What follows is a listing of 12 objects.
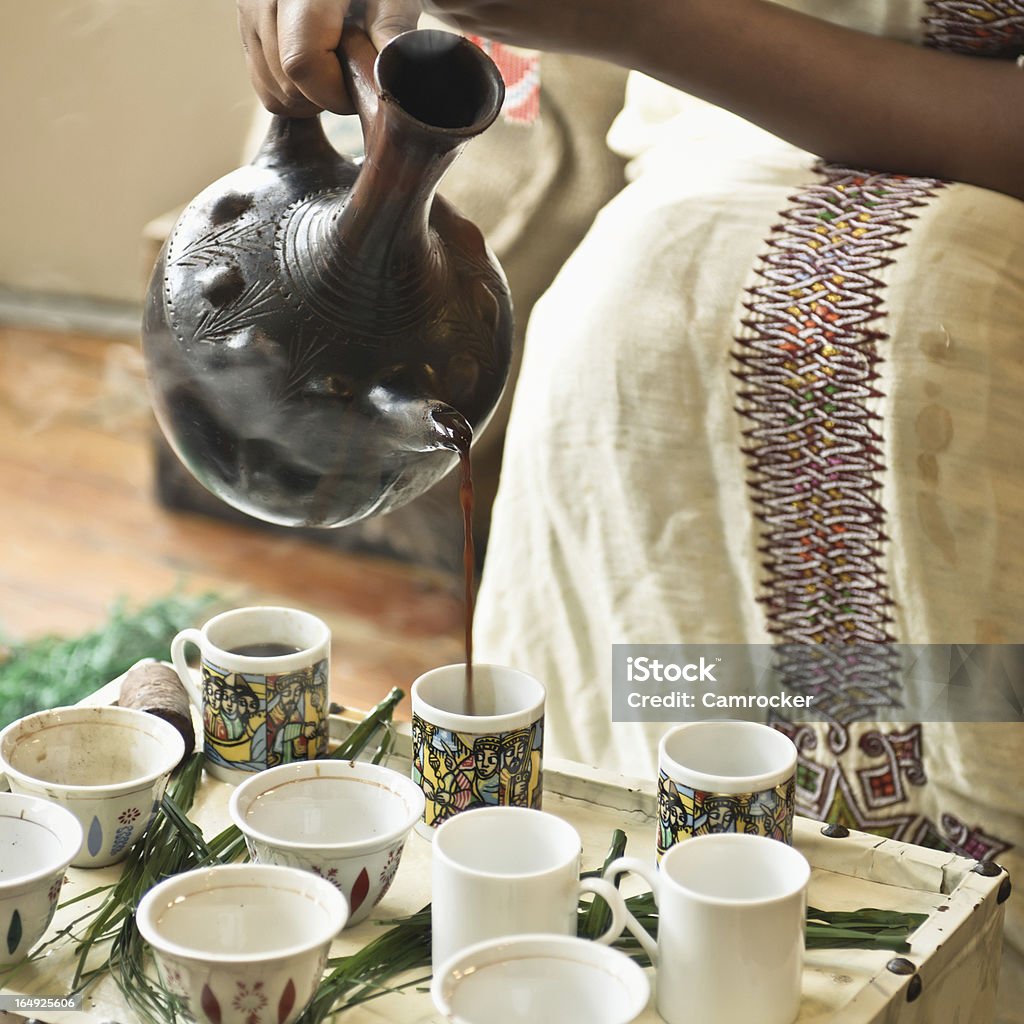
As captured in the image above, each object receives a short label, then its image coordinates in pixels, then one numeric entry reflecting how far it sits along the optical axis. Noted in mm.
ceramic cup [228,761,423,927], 995
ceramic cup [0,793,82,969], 960
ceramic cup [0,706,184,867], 1039
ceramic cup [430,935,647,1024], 909
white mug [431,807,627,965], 950
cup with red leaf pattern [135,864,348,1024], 907
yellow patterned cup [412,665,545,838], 1068
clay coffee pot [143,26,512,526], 953
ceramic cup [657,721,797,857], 1027
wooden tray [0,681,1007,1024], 966
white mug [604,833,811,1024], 931
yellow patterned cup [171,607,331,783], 1124
